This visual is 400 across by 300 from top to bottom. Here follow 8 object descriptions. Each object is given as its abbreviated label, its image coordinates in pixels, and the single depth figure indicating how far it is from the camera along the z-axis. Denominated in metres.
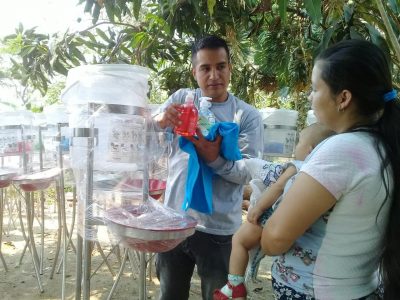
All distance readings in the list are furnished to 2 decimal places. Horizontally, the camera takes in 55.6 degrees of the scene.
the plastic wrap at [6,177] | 2.79
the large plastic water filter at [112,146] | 1.29
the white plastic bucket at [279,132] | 3.23
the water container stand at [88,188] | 1.29
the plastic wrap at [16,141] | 2.94
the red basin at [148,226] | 1.16
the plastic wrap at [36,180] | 2.81
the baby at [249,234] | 1.12
